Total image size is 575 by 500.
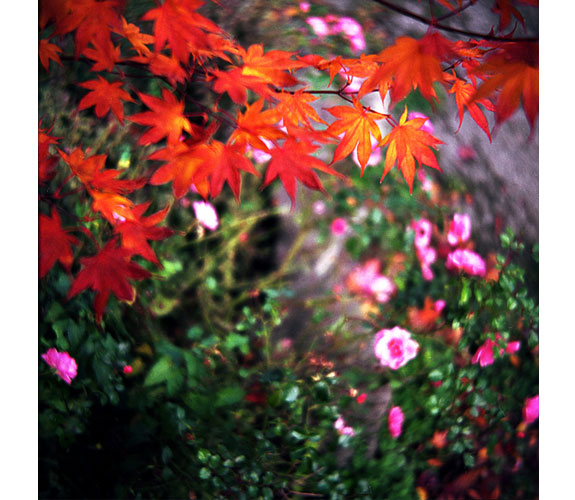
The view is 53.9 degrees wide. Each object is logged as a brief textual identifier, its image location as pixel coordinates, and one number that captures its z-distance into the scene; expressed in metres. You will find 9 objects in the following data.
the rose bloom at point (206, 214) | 1.01
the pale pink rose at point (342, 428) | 1.07
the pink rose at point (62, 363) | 1.14
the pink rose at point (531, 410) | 1.22
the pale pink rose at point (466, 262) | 1.08
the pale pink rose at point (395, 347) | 1.04
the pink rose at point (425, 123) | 1.07
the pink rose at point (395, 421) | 1.08
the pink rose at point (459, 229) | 1.08
